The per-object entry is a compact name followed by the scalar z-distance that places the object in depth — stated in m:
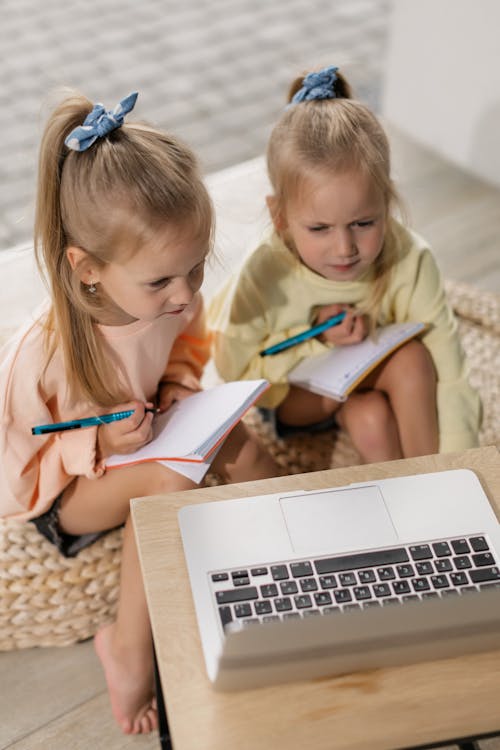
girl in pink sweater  1.12
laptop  0.89
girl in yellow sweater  1.35
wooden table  0.88
